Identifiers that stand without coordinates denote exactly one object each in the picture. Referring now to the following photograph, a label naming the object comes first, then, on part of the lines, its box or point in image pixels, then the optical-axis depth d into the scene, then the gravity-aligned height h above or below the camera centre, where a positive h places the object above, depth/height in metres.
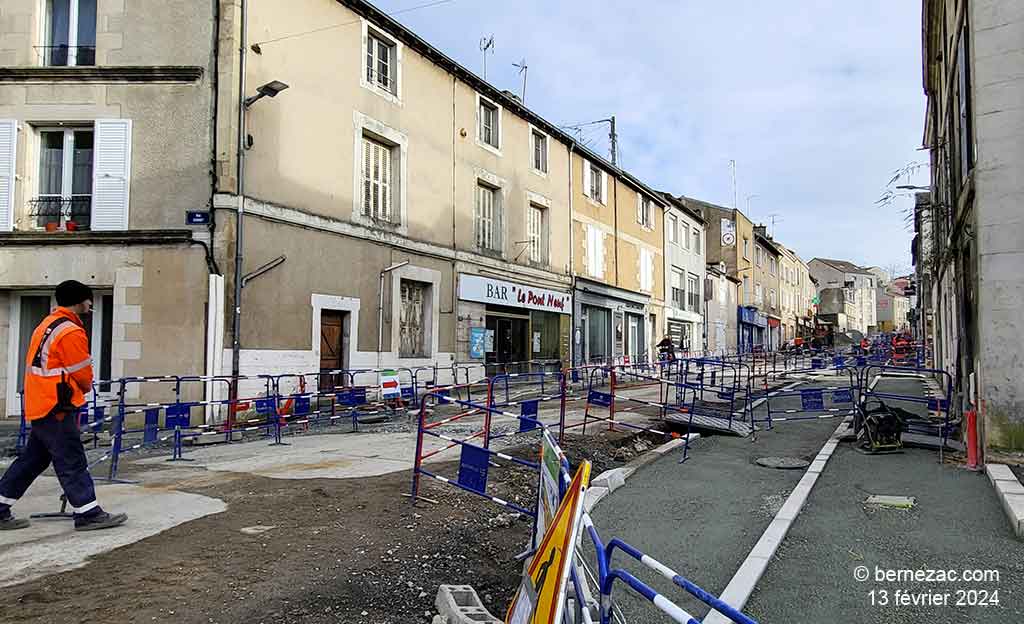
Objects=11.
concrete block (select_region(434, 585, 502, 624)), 3.98 -1.54
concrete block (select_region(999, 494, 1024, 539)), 5.46 -1.35
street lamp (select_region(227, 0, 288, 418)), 12.50 +3.20
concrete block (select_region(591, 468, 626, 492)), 7.37 -1.45
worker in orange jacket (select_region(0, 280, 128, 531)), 5.32 -0.61
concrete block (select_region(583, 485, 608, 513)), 6.72 -1.49
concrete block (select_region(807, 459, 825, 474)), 8.10 -1.44
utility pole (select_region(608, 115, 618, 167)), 31.08 +9.05
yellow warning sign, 2.54 -0.88
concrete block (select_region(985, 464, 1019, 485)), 6.99 -1.31
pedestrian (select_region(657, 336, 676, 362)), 24.67 -0.14
